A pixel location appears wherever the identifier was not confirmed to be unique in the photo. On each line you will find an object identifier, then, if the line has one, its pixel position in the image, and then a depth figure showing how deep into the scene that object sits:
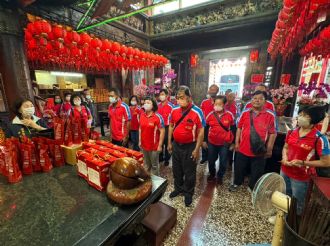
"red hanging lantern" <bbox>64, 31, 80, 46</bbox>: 3.08
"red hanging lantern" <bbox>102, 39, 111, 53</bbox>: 3.82
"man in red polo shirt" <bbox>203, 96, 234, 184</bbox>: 2.76
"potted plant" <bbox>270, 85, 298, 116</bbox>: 3.97
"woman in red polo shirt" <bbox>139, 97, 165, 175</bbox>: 2.58
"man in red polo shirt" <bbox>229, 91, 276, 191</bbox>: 2.28
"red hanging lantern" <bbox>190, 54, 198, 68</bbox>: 8.23
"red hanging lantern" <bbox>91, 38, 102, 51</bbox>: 3.58
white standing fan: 0.90
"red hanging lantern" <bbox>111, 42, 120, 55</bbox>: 4.04
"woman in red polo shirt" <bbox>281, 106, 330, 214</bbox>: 1.66
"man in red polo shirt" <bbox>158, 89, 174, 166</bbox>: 3.57
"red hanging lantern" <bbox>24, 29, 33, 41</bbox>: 2.83
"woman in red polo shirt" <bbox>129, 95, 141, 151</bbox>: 3.89
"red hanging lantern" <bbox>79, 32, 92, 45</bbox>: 3.39
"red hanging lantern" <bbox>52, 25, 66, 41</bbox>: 2.89
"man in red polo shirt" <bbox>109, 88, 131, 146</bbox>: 3.09
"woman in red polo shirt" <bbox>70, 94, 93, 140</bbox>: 3.35
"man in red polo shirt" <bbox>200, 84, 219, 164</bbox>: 3.67
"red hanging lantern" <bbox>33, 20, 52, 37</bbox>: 2.75
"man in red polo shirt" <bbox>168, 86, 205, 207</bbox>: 2.16
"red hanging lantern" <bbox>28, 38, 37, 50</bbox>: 3.07
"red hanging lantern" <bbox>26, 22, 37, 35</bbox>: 2.76
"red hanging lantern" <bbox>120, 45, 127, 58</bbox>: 4.27
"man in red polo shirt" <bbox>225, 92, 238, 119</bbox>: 3.34
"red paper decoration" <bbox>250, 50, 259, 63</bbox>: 6.76
